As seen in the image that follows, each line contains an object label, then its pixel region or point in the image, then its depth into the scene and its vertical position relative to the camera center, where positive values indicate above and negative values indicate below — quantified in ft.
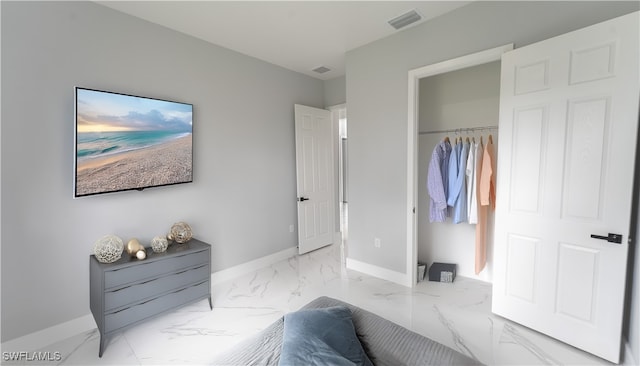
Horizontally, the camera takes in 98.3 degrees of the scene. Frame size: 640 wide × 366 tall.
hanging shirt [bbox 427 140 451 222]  9.55 -0.29
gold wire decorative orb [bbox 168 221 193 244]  8.51 -2.00
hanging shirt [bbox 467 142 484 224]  9.09 -0.09
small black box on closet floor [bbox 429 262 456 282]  10.05 -3.66
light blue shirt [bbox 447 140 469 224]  9.34 -0.33
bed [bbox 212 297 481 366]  3.83 -2.63
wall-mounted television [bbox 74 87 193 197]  6.95 +0.71
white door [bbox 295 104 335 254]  13.12 -0.33
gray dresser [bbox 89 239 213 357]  6.53 -3.06
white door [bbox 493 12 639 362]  5.63 -0.12
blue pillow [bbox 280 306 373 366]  3.50 -2.35
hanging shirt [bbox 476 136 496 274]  8.73 -0.86
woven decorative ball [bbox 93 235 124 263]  6.73 -2.03
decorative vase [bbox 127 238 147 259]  7.17 -2.18
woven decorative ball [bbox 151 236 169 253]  7.74 -2.16
